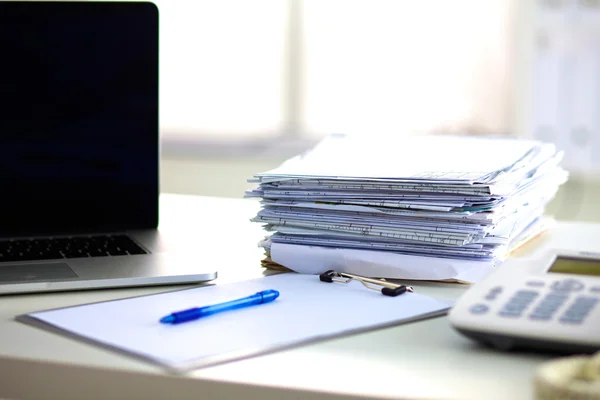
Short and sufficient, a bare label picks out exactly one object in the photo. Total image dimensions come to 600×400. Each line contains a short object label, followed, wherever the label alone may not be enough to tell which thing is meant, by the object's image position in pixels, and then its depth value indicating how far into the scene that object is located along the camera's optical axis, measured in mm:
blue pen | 1301
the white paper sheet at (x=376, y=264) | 1469
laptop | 1681
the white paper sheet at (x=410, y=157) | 1507
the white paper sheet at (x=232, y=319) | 1240
